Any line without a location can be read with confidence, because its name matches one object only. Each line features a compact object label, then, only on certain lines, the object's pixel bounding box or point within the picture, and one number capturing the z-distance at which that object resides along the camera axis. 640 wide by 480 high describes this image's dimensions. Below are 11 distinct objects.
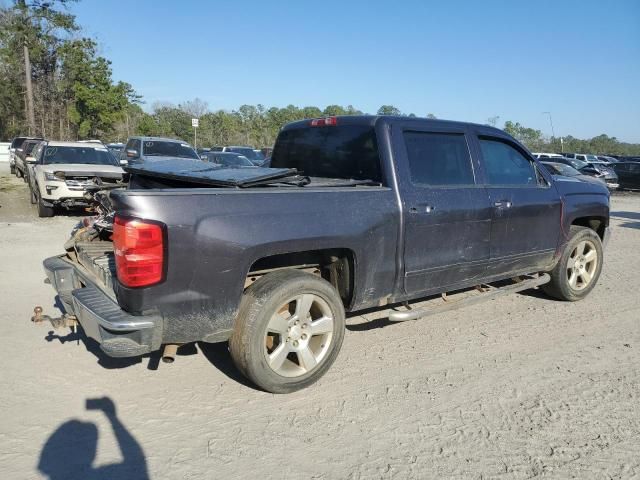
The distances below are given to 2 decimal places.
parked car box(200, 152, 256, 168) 18.42
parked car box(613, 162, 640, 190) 25.03
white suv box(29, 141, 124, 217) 9.80
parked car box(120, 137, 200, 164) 14.55
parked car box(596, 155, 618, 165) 38.47
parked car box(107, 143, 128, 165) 26.81
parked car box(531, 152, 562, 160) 26.40
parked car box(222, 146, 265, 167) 23.16
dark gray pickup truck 2.88
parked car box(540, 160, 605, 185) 18.78
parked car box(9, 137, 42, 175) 23.50
